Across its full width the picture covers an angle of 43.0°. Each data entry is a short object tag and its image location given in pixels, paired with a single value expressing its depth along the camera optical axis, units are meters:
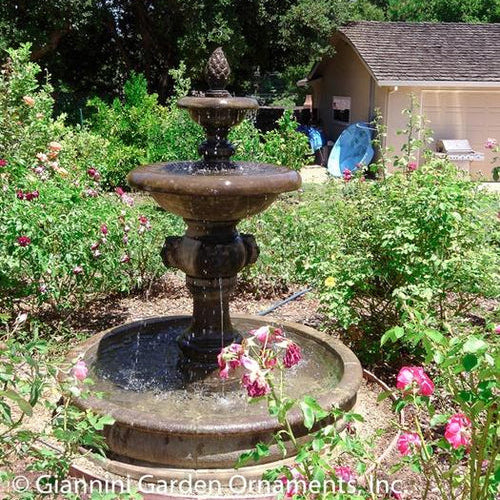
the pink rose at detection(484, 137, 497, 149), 6.76
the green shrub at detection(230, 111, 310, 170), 11.21
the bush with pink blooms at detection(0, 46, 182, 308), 5.13
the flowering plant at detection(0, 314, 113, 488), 2.08
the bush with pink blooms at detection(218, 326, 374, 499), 2.02
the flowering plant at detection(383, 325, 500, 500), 1.89
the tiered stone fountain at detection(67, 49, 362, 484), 3.44
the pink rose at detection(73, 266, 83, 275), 5.33
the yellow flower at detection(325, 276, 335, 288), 4.87
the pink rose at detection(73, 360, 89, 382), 2.44
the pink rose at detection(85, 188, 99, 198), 5.99
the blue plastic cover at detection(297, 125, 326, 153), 19.75
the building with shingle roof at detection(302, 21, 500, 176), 17.08
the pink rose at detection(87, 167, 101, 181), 6.28
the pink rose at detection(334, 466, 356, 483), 2.24
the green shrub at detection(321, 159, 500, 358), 4.54
